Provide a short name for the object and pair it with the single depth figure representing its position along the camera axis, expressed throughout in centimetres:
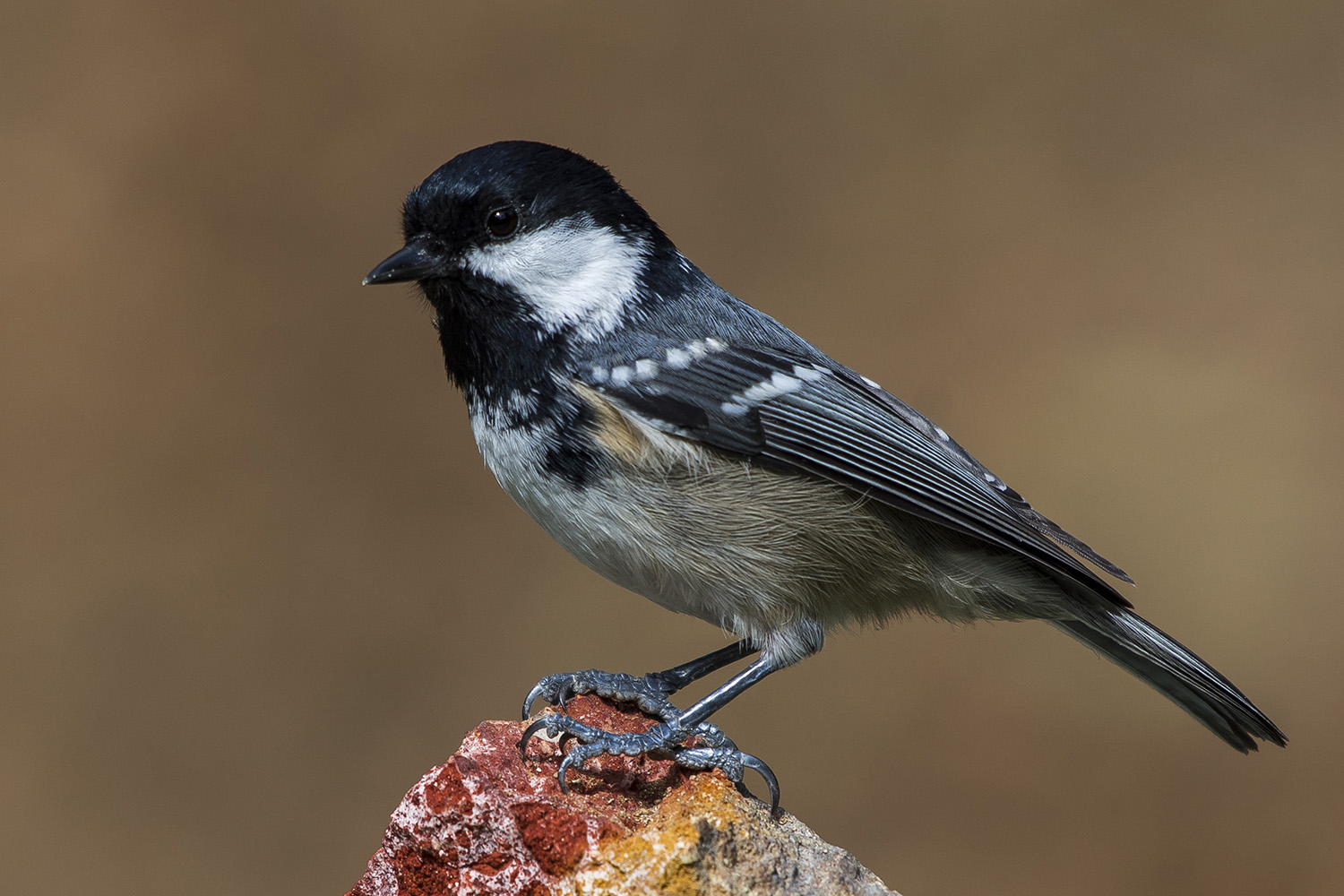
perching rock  233
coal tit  235
